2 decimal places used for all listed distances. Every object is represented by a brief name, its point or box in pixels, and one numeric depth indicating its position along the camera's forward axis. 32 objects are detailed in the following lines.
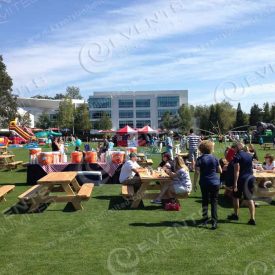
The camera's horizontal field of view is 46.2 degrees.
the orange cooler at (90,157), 11.21
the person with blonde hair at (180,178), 7.07
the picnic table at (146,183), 7.39
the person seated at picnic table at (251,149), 9.24
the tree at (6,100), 53.53
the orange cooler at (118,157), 11.13
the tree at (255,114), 62.59
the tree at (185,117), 71.56
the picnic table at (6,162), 15.02
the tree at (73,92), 97.77
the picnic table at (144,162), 12.67
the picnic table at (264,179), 7.53
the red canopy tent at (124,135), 34.92
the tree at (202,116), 68.04
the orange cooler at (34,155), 11.23
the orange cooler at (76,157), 11.13
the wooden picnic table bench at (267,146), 26.88
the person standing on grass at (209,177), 5.86
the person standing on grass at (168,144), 16.03
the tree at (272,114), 58.59
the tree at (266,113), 60.29
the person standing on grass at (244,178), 6.06
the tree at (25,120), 63.76
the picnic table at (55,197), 7.18
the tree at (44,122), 80.02
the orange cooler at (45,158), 11.05
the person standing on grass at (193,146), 13.56
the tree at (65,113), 68.12
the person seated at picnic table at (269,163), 8.75
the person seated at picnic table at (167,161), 9.19
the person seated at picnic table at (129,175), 8.13
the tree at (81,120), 70.21
